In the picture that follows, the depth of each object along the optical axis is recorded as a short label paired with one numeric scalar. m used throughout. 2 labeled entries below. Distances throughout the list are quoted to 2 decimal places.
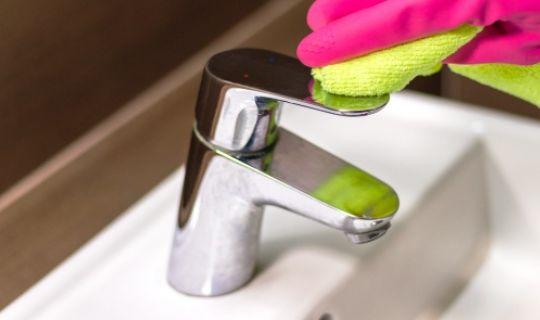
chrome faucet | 0.74
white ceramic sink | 0.80
